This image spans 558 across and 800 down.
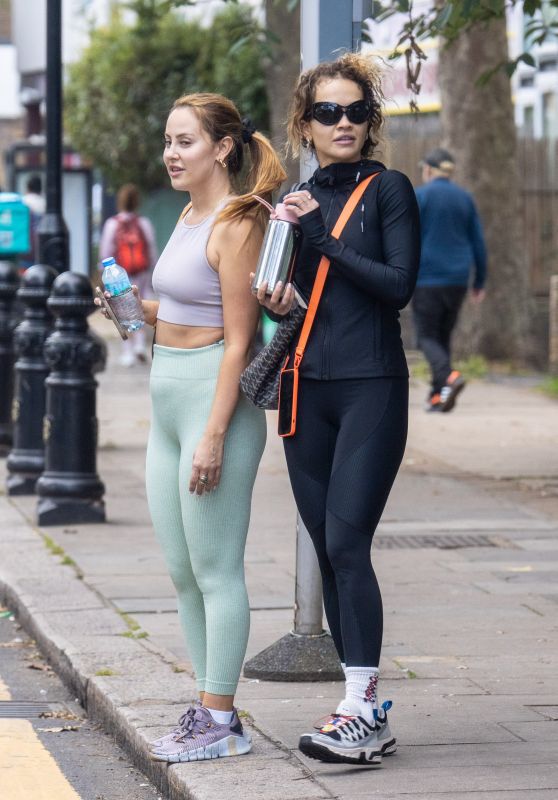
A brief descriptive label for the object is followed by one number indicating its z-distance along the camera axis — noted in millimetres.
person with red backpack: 31852
